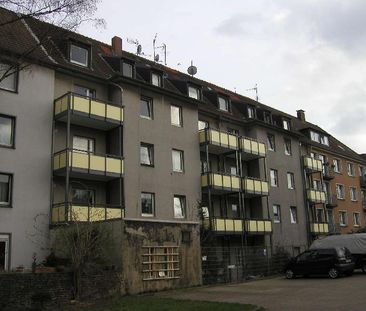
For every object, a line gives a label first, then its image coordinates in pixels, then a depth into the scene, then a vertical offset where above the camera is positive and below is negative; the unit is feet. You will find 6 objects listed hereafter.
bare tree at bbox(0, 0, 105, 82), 55.01 +27.73
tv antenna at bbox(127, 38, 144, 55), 125.70 +52.74
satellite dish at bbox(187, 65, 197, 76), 139.54 +52.44
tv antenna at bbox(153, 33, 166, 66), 128.66 +51.68
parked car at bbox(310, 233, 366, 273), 97.25 +4.35
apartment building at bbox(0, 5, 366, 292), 75.61 +20.20
